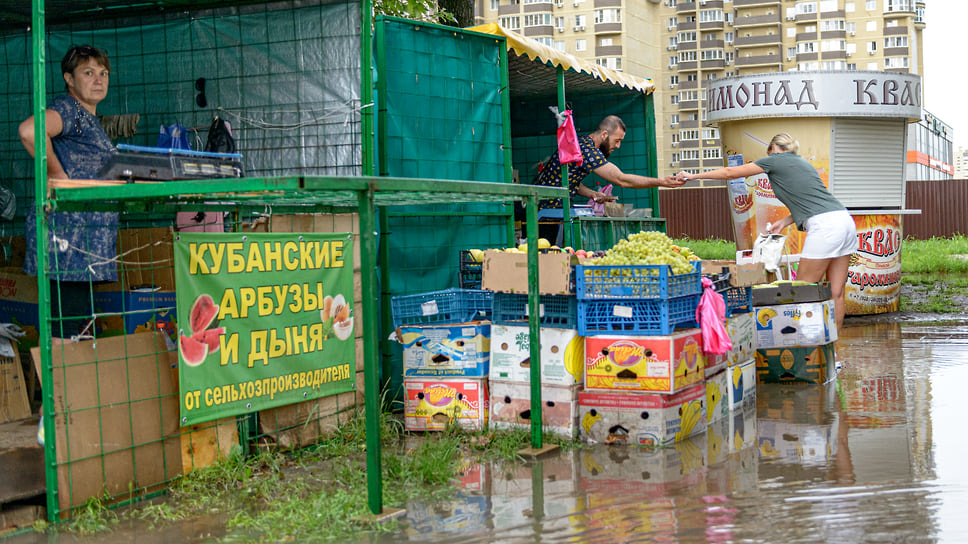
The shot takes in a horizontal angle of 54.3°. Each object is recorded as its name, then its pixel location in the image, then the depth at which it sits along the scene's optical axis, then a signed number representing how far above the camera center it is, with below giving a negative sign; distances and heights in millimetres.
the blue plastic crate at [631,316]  6270 -595
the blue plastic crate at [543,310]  6512 -558
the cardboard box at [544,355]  6422 -862
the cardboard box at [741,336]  7332 -906
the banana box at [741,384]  7313 -1277
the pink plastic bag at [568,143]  9695 +890
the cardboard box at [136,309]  6035 -463
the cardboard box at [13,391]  6676 -1023
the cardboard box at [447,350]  6691 -832
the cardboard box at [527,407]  6430 -1223
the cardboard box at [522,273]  6418 -293
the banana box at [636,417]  6242 -1276
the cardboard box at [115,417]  4996 -964
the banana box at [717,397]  6922 -1287
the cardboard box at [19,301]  7211 -412
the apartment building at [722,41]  90312 +17916
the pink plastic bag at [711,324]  6602 -702
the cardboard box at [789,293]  8305 -624
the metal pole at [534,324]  6094 -608
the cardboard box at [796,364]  8406 -1277
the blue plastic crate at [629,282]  6199 -366
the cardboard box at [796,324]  8266 -908
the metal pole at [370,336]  4633 -493
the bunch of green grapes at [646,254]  6395 -184
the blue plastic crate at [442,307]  7086 -554
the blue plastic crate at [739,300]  7560 -618
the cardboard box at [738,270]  7530 -379
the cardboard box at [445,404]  6684 -1217
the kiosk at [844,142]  12414 +1061
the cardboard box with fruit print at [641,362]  6176 -898
